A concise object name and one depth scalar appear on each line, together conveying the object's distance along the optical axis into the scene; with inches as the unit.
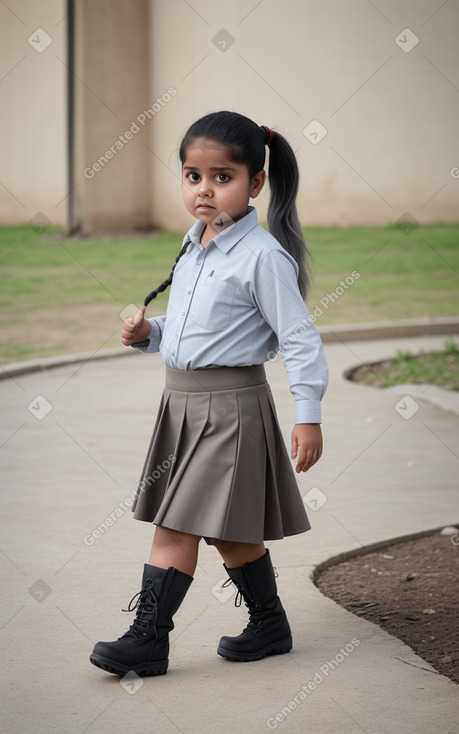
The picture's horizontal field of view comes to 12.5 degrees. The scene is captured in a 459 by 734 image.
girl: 224.7
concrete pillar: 1407.5
